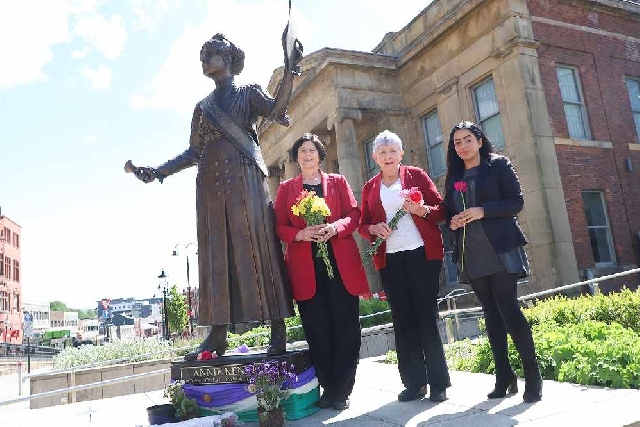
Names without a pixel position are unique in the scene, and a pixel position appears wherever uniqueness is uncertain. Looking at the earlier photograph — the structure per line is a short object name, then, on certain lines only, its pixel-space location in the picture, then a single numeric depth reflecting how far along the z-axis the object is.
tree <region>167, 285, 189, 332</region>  48.06
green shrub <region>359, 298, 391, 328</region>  14.38
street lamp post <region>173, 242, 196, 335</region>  29.77
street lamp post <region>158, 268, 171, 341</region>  30.30
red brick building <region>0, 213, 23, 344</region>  63.97
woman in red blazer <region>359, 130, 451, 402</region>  4.35
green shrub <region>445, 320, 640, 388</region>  4.33
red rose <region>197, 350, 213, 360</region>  4.46
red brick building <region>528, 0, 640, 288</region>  15.25
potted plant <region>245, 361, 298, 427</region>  3.86
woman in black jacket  4.04
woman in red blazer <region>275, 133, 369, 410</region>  4.48
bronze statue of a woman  4.53
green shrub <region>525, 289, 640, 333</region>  8.45
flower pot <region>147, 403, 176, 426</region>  4.09
